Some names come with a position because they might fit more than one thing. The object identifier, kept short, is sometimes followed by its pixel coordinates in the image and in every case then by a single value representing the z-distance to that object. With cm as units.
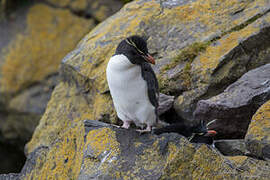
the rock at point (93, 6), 2605
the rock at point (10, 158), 2487
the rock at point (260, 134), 1130
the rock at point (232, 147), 1306
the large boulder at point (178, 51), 1542
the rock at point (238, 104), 1359
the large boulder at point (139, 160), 1027
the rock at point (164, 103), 1524
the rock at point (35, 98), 2402
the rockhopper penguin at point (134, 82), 1231
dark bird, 1443
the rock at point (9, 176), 1286
